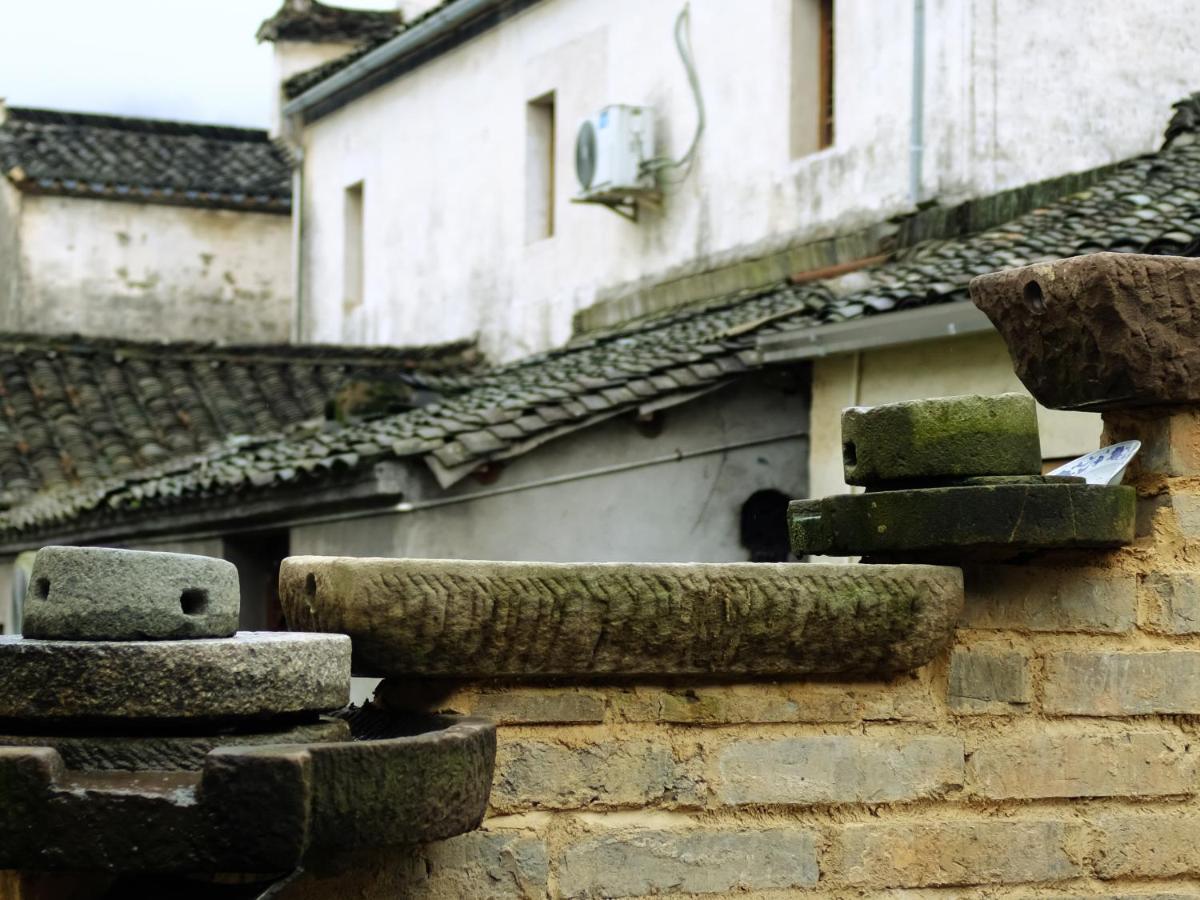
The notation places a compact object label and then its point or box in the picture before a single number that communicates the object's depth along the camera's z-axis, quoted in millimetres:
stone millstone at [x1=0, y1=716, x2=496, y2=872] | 2623
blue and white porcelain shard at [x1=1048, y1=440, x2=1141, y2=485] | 3748
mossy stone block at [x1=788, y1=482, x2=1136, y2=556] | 3582
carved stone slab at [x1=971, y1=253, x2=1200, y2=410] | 3670
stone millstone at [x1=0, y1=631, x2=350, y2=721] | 2750
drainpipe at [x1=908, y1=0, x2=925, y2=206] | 12055
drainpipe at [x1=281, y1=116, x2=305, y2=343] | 21422
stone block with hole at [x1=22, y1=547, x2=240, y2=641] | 2820
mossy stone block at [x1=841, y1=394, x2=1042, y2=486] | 3668
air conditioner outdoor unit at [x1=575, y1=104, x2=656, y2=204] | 14820
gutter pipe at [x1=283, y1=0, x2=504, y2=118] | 17484
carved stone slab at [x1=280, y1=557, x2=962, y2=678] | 3146
